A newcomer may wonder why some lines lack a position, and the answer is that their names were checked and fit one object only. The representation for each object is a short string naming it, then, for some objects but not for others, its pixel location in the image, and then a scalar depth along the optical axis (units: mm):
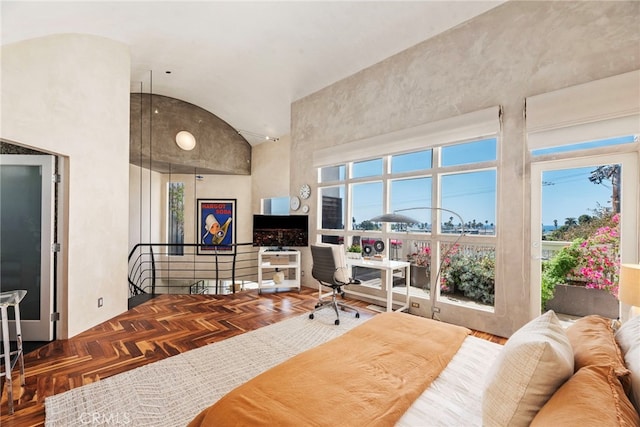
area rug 1856
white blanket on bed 1085
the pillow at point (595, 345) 981
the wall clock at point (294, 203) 5592
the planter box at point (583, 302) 2715
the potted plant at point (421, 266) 4023
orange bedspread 1043
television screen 5199
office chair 3682
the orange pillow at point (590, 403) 727
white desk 3727
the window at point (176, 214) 7340
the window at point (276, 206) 7172
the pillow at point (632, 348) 878
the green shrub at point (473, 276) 3438
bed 868
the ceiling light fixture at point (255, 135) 7141
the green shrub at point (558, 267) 2871
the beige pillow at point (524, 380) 936
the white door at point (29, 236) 3010
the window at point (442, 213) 3466
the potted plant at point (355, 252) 4305
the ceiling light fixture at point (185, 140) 6402
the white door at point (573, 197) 2529
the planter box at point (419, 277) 4059
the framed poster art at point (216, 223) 7469
